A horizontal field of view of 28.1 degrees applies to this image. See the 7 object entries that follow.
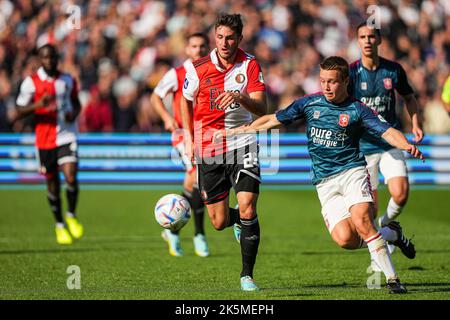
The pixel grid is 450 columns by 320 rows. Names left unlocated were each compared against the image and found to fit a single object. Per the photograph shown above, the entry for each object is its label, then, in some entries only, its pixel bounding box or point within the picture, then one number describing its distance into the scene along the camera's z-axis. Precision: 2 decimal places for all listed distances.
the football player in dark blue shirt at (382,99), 10.93
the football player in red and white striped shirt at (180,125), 11.86
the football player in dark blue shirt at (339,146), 8.66
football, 9.66
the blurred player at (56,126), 13.41
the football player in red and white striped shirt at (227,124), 9.05
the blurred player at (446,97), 12.08
